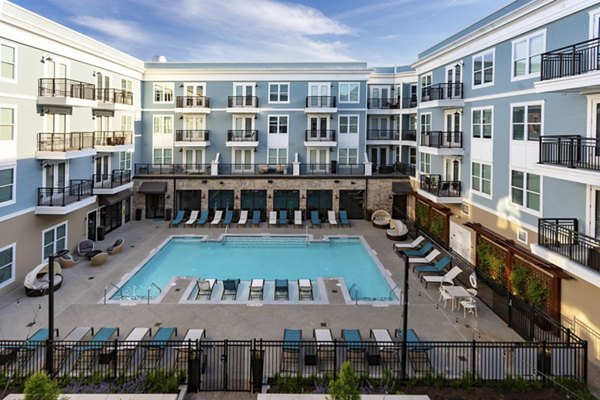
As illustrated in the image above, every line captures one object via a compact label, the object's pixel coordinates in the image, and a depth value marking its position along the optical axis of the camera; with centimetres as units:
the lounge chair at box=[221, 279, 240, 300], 1662
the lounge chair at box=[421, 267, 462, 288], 1738
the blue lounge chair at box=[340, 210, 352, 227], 2916
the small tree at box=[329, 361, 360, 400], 766
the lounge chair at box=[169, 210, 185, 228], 2836
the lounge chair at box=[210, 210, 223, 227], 2897
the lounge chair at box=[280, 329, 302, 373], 1081
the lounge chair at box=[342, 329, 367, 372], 1102
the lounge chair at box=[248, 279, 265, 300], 1644
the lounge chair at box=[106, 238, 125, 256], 2155
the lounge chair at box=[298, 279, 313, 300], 1653
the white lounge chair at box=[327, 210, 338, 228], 2922
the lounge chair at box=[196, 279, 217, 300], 1670
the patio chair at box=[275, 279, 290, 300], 1649
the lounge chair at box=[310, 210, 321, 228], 2935
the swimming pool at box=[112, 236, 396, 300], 1847
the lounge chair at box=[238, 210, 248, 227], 2905
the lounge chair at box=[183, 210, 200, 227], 2878
